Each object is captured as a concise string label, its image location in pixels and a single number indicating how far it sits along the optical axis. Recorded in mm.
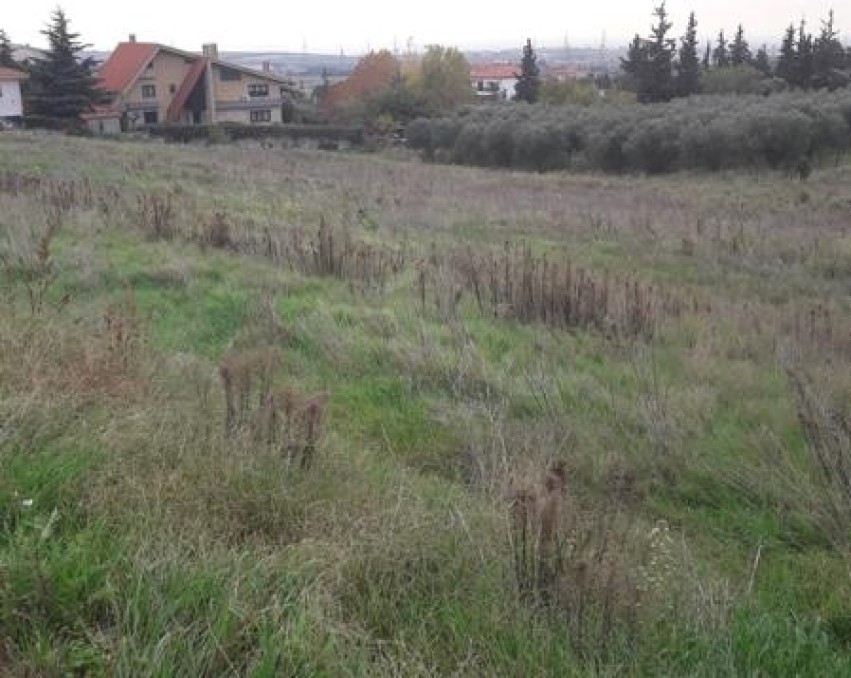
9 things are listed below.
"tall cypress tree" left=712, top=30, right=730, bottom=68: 62781
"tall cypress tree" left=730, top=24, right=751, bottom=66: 61206
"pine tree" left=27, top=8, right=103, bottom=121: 45281
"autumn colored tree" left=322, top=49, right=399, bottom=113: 59469
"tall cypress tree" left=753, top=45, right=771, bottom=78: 57134
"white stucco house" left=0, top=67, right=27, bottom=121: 47562
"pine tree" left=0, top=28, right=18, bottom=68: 54309
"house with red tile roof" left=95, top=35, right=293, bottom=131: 56406
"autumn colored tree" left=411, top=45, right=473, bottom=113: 59125
